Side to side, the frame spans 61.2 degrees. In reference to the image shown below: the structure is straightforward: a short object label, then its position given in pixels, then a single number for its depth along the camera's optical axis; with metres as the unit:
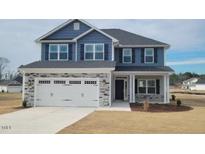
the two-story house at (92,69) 12.96
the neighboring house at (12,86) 39.41
